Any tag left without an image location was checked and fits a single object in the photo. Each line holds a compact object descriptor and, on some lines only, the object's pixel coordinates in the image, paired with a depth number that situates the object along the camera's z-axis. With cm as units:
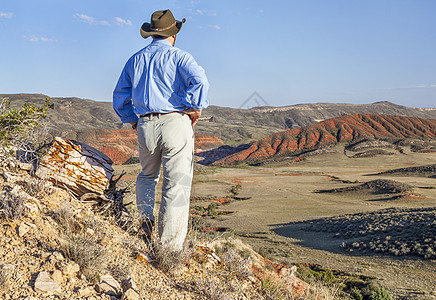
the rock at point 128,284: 252
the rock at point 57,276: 238
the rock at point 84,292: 233
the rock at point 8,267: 224
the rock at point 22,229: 281
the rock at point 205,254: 354
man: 311
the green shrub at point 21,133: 378
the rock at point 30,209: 302
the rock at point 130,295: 240
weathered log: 369
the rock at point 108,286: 242
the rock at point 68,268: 246
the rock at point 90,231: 318
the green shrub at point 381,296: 661
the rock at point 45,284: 225
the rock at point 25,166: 375
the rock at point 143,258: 306
